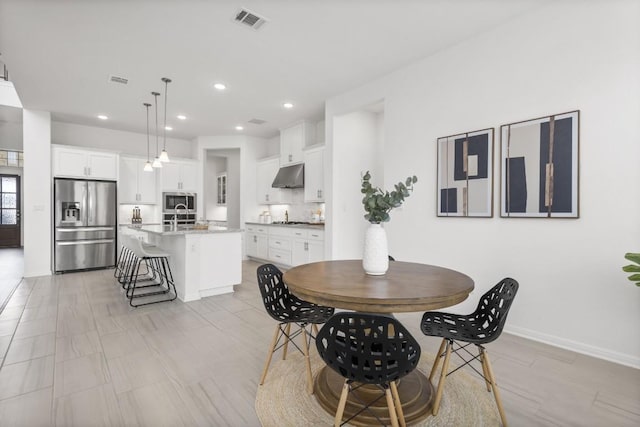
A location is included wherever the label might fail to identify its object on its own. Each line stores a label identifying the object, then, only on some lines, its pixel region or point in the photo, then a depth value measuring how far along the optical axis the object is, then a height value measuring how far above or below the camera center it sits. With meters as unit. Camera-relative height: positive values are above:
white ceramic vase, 1.98 -0.27
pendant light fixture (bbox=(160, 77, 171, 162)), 4.18 +1.72
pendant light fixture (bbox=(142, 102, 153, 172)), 4.88 +0.63
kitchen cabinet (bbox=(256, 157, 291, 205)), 6.83 +0.53
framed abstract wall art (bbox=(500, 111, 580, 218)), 2.57 +0.39
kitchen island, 3.94 -0.69
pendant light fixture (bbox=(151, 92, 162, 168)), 4.41 +0.63
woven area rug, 1.71 -1.16
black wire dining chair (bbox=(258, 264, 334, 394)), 2.03 -0.71
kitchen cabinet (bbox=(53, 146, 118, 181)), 5.63 +0.82
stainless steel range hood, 6.00 +0.64
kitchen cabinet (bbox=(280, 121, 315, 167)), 6.14 +1.40
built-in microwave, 6.96 +0.16
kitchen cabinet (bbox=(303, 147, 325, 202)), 5.58 +0.64
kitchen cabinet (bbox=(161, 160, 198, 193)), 6.94 +0.73
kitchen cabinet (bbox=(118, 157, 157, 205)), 6.52 +0.52
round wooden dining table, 1.52 -0.42
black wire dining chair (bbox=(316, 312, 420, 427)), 1.33 -0.62
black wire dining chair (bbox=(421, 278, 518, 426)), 1.72 -0.71
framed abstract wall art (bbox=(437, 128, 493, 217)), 3.06 +0.38
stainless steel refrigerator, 5.55 -0.31
